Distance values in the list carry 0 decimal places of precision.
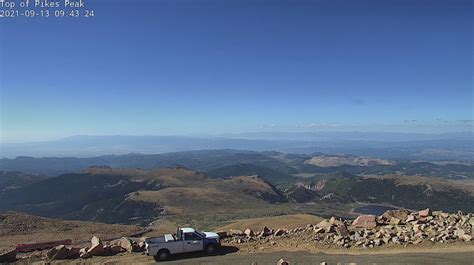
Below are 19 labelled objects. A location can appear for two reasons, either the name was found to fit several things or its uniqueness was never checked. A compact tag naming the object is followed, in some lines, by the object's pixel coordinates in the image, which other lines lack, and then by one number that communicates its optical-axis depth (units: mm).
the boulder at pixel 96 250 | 28344
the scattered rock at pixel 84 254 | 28031
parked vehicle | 26578
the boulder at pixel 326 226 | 30773
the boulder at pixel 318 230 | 30969
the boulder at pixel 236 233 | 32594
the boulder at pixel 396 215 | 34297
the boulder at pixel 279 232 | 32497
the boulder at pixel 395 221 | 32000
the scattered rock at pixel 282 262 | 23012
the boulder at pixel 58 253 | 28016
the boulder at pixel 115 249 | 29006
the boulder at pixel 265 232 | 32322
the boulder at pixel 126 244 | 29514
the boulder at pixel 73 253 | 28172
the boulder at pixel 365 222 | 32091
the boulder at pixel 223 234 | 32000
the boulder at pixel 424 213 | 33759
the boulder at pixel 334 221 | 31884
